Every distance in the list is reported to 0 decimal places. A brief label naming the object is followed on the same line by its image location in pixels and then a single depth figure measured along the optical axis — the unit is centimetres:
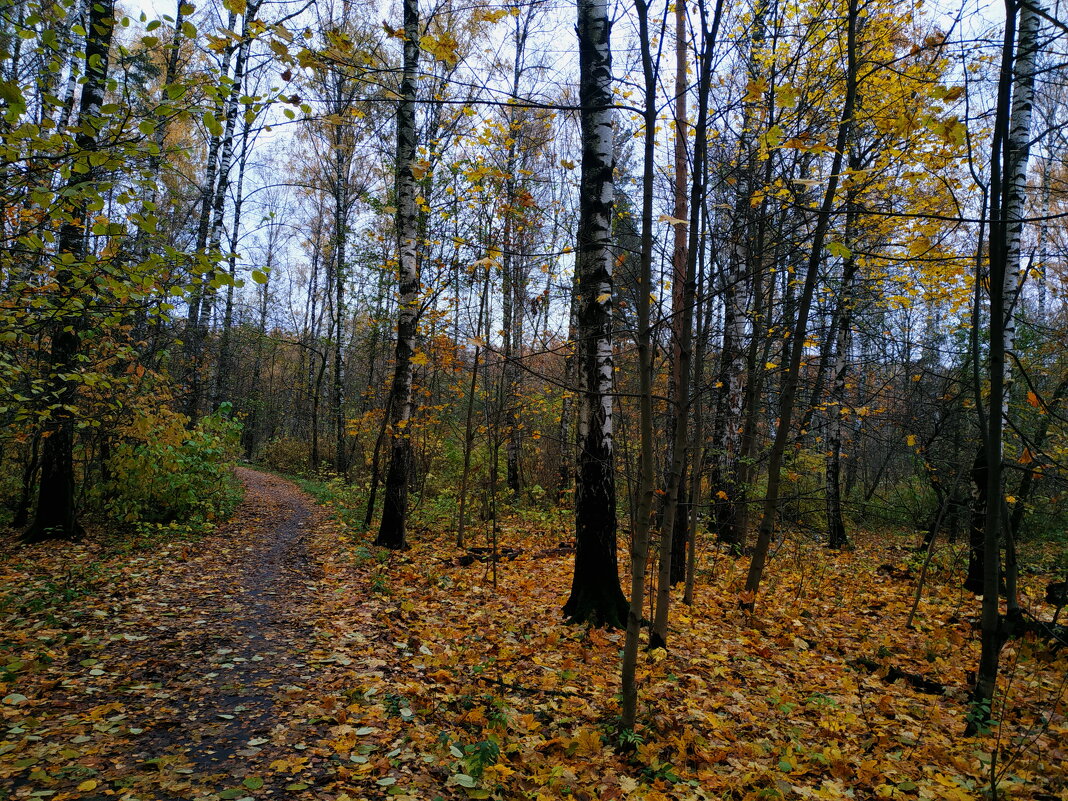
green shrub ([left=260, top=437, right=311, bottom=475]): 2286
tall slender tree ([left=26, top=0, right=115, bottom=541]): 659
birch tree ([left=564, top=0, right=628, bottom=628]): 500
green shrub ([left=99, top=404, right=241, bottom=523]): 809
